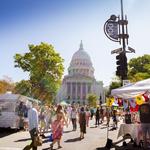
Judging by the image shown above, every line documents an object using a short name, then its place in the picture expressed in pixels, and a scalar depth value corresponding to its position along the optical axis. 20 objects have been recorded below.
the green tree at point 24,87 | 25.78
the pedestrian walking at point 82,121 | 9.88
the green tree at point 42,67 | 25.06
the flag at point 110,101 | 8.12
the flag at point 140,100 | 6.95
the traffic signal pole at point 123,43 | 8.72
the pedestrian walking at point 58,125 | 7.39
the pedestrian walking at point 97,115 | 16.89
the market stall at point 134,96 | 7.06
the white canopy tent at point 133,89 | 7.17
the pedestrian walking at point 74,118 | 13.04
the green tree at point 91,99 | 77.24
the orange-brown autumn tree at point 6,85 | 42.22
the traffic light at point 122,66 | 8.56
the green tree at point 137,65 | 40.80
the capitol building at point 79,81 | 81.79
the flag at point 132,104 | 10.12
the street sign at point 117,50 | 8.95
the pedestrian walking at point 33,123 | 5.88
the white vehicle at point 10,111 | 11.80
